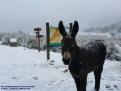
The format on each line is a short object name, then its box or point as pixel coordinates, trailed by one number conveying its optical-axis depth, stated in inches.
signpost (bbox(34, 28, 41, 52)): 321.5
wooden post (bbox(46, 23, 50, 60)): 266.0
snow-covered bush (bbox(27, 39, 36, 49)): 607.6
